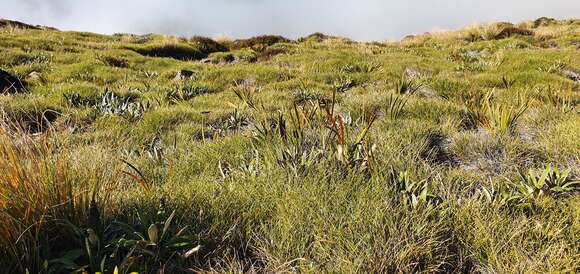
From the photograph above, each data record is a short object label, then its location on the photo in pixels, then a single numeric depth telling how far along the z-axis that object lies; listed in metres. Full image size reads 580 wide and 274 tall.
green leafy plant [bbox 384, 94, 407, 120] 4.79
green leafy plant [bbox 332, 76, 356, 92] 8.70
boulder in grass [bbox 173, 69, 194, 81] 10.88
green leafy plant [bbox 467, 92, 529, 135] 4.31
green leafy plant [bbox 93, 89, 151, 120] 5.75
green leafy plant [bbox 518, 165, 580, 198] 2.67
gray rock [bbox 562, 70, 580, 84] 10.18
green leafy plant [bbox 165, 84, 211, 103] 7.74
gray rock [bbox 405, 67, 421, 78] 10.82
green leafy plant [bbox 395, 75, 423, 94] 7.59
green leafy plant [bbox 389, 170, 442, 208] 2.52
